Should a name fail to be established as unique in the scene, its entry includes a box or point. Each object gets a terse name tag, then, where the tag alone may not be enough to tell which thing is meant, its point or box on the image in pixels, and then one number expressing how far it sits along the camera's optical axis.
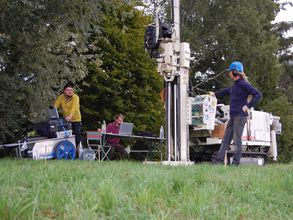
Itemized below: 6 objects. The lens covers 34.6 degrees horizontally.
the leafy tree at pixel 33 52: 9.05
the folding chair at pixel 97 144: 12.04
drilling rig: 9.55
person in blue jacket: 8.99
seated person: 13.28
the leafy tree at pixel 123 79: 16.25
